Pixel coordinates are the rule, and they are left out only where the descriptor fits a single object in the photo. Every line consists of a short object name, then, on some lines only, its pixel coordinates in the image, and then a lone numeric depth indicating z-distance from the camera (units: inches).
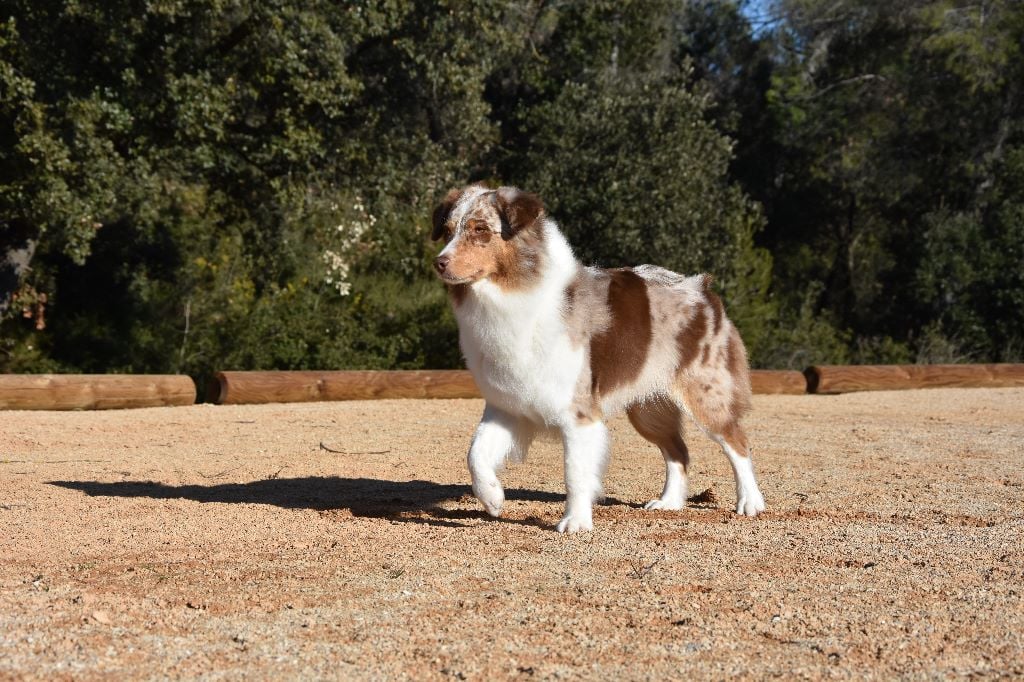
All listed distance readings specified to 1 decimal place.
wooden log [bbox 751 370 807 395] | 737.6
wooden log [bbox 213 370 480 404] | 629.0
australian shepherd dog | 294.2
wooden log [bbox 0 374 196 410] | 582.6
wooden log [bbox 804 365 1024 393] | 751.7
